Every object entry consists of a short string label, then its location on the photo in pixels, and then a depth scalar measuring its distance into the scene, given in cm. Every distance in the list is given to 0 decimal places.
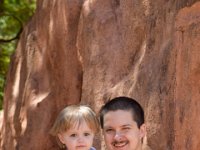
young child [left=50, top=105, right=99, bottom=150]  396
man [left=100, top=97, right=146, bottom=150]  362
